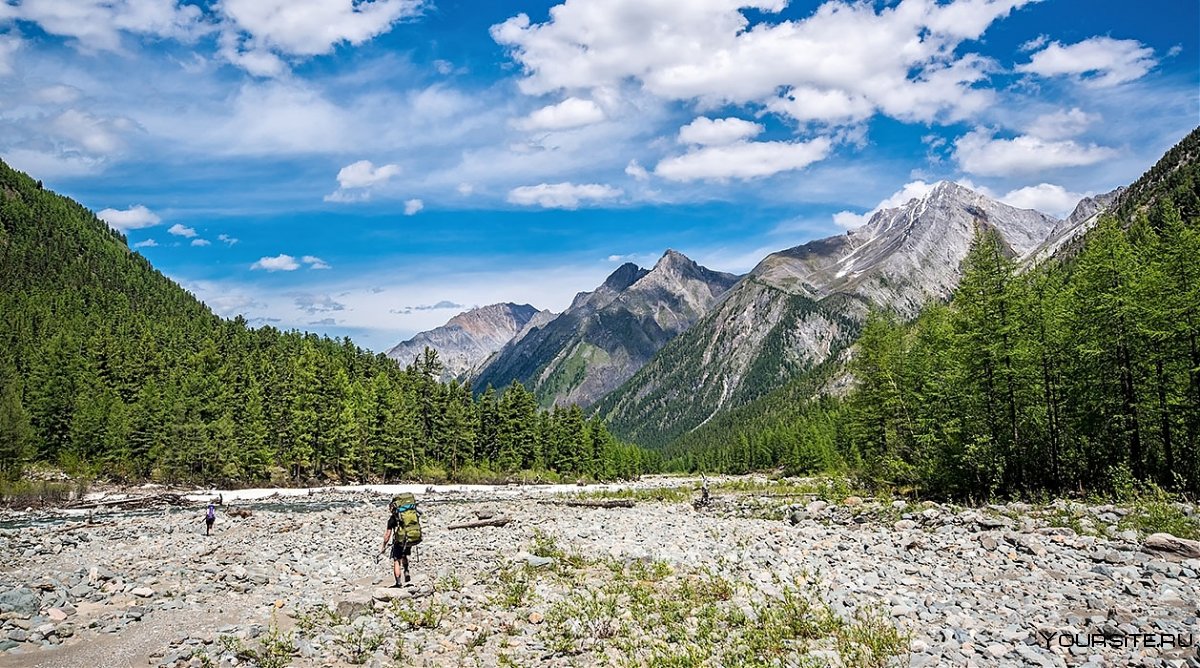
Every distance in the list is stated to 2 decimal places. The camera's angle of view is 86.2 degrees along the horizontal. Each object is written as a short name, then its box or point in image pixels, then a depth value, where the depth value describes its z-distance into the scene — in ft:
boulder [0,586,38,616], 48.41
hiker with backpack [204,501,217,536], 103.96
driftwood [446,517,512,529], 104.58
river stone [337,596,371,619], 49.70
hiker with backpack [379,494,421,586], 59.21
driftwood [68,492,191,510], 153.48
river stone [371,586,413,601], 54.13
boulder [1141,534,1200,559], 50.29
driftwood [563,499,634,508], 150.30
